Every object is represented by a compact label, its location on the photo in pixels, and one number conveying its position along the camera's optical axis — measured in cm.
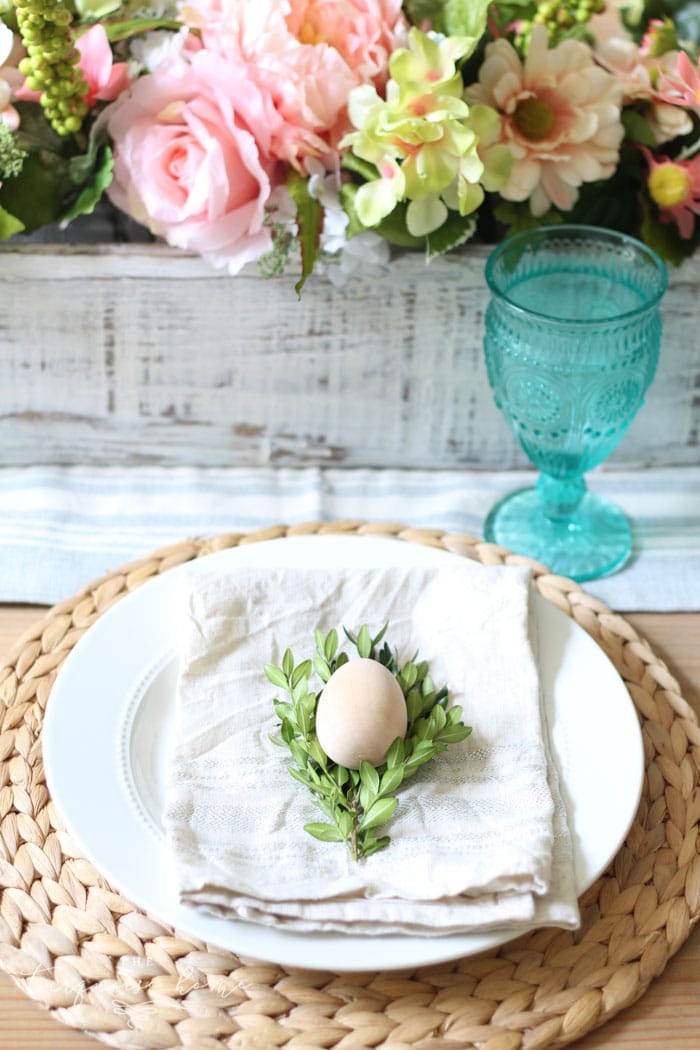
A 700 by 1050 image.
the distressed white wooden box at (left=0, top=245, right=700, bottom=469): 92
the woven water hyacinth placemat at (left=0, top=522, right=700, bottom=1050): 59
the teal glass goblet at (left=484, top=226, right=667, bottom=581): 82
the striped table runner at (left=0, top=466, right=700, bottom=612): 91
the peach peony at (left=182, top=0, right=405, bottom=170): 80
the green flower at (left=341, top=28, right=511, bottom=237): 78
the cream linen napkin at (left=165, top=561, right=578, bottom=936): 58
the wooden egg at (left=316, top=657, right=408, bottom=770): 63
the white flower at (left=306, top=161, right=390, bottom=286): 85
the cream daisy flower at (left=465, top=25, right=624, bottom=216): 84
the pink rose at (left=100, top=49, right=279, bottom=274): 81
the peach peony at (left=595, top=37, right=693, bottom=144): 87
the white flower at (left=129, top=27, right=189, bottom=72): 84
